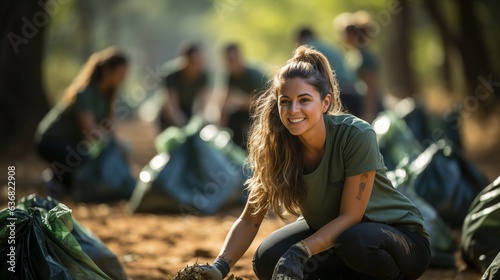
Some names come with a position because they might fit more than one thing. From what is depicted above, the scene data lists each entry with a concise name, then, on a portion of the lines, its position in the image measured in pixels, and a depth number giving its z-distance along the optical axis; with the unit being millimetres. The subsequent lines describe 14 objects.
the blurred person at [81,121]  15187
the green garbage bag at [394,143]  13016
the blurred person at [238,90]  18437
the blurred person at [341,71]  16594
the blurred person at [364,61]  16875
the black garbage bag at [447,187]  11445
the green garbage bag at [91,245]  7734
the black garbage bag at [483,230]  8320
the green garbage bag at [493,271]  6500
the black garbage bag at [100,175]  15312
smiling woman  6484
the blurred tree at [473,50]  24984
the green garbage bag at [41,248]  6484
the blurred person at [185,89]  19234
